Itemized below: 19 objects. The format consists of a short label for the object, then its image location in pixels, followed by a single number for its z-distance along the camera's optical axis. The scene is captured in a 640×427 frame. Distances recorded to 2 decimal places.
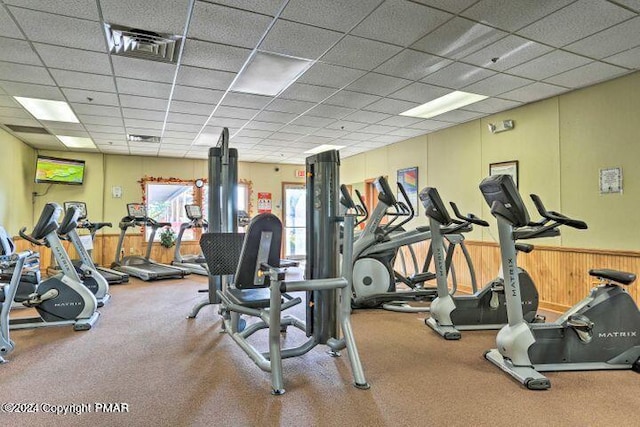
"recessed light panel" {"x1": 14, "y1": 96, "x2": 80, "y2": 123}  5.09
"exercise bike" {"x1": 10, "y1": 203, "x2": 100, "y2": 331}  3.95
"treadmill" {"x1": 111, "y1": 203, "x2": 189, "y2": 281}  7.16
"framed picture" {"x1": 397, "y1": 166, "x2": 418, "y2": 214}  7.36
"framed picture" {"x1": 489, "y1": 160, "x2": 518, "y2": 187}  5.46
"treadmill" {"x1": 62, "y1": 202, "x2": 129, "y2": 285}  6.60
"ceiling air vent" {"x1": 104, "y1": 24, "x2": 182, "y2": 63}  3.23
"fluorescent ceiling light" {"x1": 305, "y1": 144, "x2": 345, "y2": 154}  8.25
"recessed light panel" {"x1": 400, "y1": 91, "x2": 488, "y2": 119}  5.00
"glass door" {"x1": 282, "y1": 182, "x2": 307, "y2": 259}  10.75
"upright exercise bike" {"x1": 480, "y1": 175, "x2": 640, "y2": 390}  2.83
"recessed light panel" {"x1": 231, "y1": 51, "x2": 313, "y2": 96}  3.82
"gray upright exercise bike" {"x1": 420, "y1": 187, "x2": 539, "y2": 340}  3.87
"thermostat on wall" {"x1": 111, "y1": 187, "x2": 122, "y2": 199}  9.02
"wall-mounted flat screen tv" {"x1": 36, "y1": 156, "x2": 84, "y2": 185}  7.90
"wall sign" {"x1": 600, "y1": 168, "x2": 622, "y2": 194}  4.25
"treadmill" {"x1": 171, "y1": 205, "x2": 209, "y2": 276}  7.72
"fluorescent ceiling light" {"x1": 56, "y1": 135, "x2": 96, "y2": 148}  7.23
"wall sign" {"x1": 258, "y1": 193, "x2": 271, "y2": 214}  10.45
